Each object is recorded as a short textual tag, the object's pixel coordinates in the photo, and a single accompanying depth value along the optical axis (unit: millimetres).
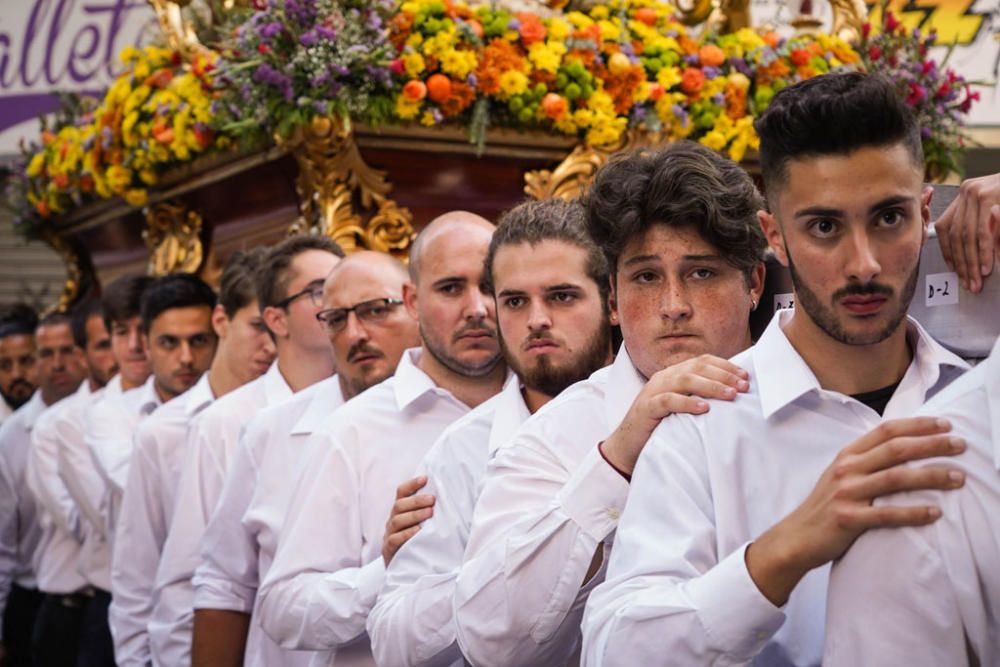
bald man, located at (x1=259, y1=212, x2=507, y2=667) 3662
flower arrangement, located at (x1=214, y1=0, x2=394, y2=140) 5293
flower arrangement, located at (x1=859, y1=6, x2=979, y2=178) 6184
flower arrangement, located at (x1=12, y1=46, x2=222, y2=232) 5949
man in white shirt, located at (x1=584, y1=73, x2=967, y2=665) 2041
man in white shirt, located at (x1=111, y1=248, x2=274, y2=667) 5402
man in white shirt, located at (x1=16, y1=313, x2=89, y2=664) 6781
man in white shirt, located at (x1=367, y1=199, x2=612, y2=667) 2953
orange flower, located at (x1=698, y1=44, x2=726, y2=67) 5848
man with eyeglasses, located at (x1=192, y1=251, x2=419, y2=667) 4402
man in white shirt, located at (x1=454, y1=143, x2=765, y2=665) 2471
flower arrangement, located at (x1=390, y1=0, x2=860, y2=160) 5434
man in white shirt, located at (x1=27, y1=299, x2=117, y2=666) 6721
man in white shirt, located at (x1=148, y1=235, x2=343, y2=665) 4984
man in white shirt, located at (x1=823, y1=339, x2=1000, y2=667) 1668
